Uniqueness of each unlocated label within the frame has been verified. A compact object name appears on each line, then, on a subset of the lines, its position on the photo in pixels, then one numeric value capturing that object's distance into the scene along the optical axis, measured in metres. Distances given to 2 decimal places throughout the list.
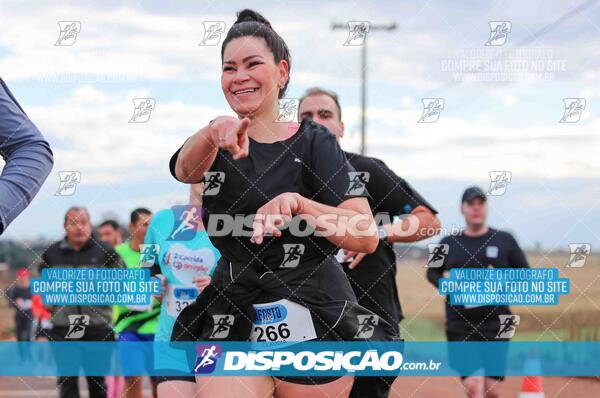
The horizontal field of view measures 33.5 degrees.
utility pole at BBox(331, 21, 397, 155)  7.75
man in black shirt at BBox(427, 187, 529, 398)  9.66
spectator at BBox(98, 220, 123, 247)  13.16
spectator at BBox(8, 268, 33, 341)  19.20
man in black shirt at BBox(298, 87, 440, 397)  6.45
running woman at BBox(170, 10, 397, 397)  3.85
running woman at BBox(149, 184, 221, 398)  7.02
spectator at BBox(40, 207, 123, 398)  10.27
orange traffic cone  9.49
